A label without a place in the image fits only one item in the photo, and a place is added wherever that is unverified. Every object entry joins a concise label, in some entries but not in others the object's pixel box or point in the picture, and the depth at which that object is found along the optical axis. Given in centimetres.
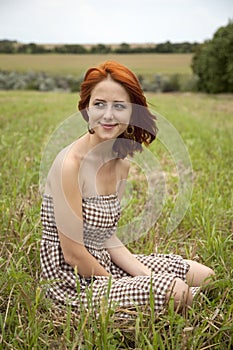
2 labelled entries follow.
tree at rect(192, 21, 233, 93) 2434
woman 195
